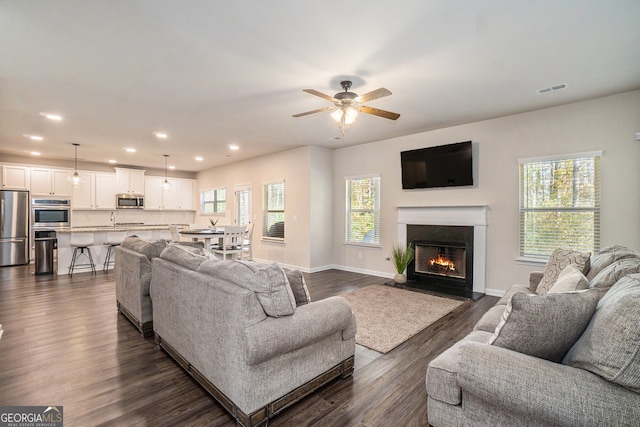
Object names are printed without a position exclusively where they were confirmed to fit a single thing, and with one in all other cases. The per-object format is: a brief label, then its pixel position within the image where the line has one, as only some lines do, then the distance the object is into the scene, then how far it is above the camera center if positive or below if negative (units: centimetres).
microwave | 889 +36
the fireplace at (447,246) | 488 -57
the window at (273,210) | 729 +7
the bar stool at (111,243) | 654 -66
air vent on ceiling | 347 +149
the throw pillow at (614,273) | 178 -37
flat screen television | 498 +82
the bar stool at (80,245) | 616 -68
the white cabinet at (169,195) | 961 +61
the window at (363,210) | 630 +6
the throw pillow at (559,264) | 257 -46
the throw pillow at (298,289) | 220 -56
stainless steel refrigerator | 693 -35
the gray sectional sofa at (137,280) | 309 -74
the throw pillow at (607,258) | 223 -36
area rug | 309 -130
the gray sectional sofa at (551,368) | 115 -68
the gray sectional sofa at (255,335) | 174 -78
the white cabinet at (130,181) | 889 +97
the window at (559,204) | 396 +12
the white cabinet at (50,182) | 760 +80
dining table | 589 -43
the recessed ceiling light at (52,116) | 448 +148
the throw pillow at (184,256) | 236 -37
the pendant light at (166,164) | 783 +148
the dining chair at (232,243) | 611 -69
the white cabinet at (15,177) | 723 +87
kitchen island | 616 -59
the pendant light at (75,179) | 670 +77
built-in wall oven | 740 -1
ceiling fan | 322 +117
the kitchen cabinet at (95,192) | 827 +60
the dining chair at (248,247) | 680 -83
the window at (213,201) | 928 +39
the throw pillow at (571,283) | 186 -45
